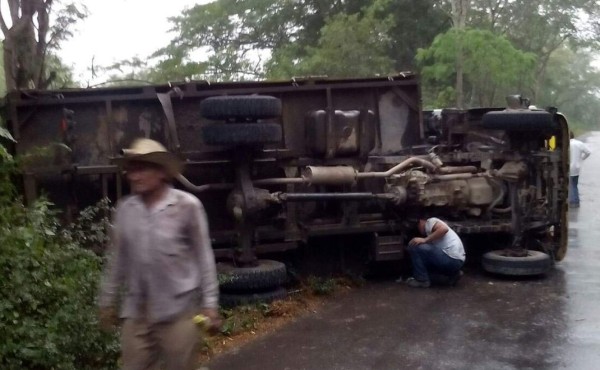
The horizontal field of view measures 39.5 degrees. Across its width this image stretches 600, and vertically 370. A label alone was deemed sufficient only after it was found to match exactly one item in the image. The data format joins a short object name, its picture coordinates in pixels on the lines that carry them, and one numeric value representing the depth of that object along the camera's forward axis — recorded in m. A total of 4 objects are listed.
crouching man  9.58
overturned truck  8.77
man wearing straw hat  4.59
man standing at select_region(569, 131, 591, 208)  16.92
